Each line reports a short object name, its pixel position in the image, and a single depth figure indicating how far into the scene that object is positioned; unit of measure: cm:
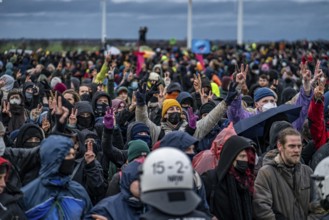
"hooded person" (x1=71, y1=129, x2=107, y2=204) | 718
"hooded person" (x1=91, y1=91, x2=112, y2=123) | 1122
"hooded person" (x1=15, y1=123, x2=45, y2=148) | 797
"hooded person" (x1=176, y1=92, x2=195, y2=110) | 1162
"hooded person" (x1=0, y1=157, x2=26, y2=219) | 588
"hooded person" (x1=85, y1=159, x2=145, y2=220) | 577
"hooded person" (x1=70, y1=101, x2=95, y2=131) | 972
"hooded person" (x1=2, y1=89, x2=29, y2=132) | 1117
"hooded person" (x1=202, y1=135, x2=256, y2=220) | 673
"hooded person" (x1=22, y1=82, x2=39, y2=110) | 1237
